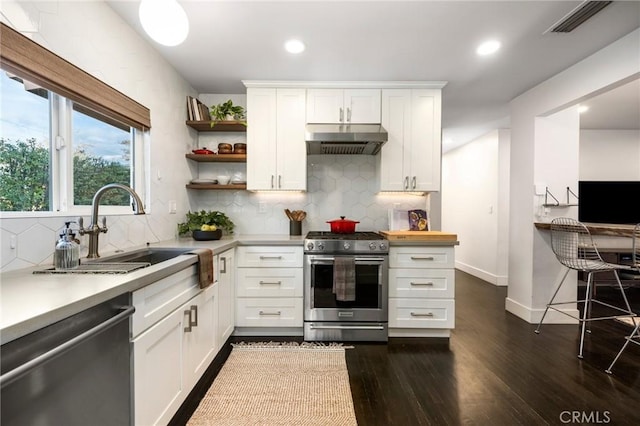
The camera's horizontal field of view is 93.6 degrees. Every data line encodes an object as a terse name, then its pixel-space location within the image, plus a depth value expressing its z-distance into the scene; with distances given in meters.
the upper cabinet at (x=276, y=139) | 3.03
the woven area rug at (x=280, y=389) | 1.69
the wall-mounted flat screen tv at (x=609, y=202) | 4.41
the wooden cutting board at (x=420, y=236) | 2.69
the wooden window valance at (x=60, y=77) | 1.27
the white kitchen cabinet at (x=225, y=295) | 2.31
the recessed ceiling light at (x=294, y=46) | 2.33
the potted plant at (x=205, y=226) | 2.67
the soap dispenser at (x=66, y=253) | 1.38
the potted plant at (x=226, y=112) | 3.03
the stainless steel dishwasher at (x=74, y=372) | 0.80
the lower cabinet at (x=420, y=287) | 2.71
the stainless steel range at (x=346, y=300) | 2.65
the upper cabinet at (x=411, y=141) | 3.04
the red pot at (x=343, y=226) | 3.03
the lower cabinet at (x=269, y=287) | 2.72
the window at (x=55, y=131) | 1.35
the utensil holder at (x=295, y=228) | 3.23
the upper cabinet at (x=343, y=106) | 3.03
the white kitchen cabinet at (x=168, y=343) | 1.26
